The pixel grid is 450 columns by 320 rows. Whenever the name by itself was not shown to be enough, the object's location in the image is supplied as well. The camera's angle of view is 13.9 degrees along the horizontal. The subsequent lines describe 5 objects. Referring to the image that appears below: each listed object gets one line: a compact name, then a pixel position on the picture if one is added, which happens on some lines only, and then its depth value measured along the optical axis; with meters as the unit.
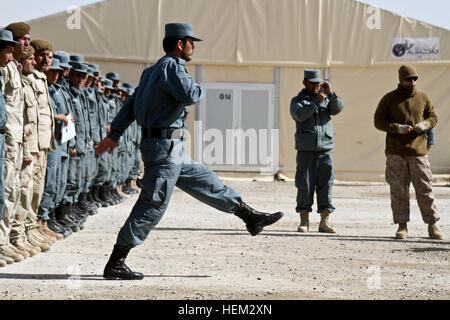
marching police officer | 13.67
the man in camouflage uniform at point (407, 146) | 19.84
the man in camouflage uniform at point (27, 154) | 16.43
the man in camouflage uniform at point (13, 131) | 15.21
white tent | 44.73
